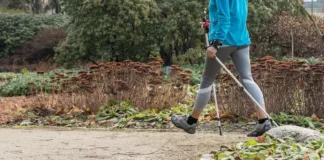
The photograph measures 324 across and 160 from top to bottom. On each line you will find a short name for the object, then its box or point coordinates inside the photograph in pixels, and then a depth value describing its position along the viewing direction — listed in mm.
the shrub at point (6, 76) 19603
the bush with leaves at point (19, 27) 26859
